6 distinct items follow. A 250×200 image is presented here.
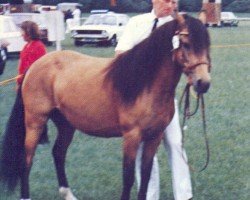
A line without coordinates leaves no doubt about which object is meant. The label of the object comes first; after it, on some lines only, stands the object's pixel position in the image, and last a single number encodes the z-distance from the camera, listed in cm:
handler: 608
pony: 540
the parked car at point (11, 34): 2515
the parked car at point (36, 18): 3166
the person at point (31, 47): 1000
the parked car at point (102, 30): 3334
